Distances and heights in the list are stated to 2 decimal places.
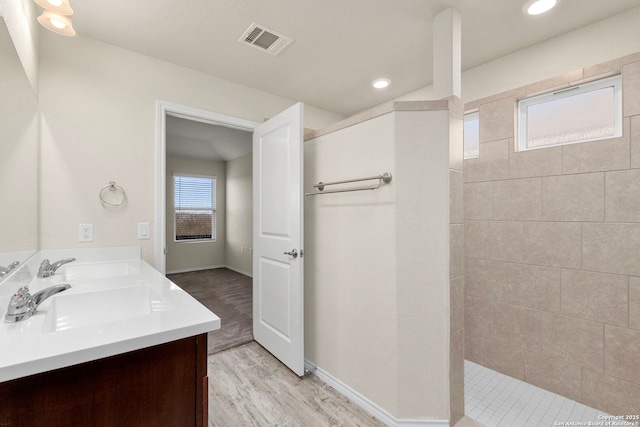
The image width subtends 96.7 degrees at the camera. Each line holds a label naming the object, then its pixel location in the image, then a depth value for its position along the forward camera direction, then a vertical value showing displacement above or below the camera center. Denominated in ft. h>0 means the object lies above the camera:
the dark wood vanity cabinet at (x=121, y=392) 2.19 -1.54
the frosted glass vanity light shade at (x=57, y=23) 4.30 +2.99
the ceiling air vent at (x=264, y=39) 6.30 +4.09
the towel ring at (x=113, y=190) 6.64 +0.56
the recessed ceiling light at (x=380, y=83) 8.69 +4.08
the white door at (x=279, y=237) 6.77 -0.60
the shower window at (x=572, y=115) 5.89 +2.20
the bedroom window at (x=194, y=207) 19.30 +0.52
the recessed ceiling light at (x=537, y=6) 5.40 +4.02
